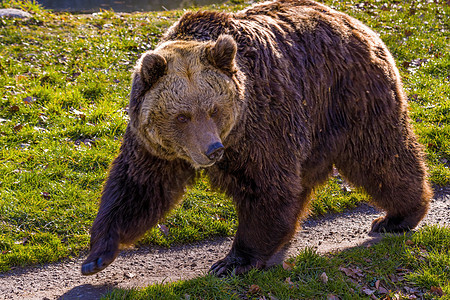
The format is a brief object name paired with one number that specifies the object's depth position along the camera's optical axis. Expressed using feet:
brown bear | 28.40
